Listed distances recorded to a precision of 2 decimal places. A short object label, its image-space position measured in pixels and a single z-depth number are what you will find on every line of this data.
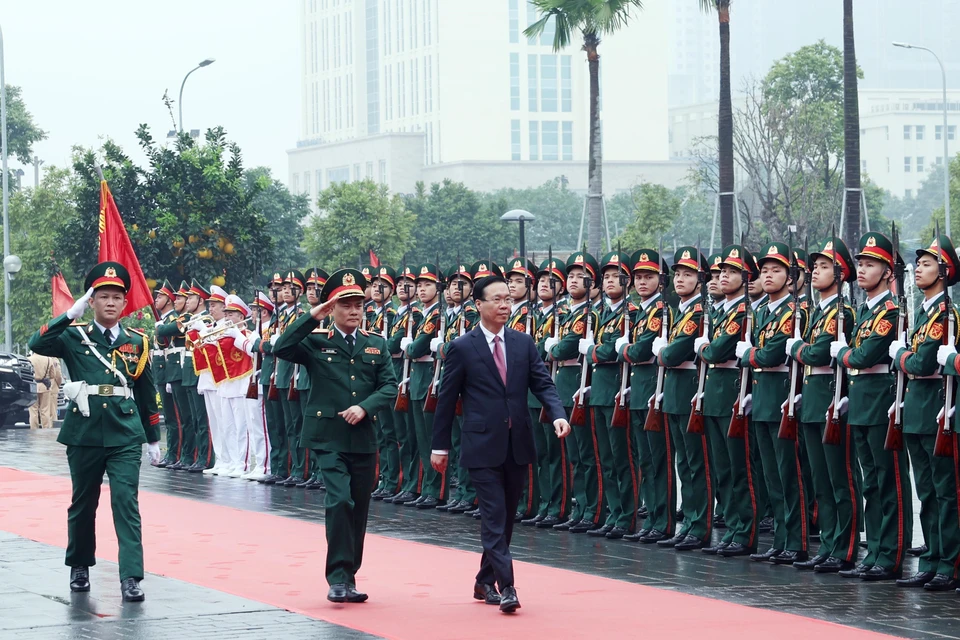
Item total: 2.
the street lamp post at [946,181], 45.48
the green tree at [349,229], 60.72
